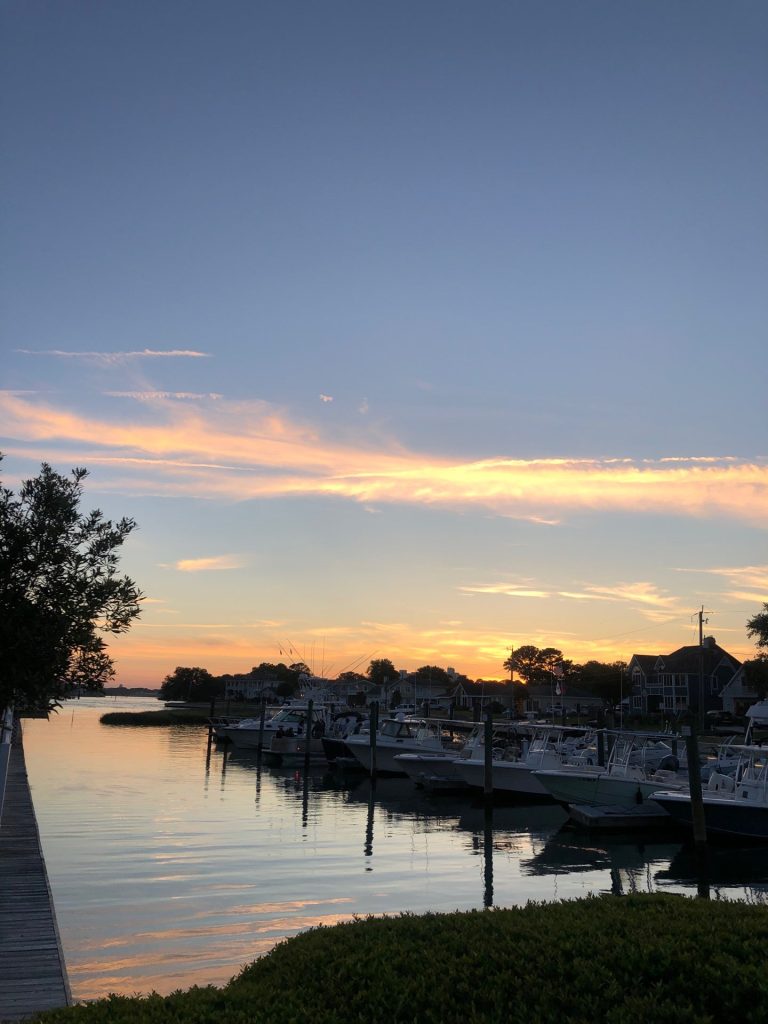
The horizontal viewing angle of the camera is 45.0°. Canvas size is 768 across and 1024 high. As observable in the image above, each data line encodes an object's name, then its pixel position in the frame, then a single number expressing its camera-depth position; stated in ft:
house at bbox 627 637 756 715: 379.96
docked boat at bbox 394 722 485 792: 150.41
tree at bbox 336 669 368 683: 604.49
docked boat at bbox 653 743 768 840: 101.71
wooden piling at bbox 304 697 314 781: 186.91
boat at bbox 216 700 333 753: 227.40
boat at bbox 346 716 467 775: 175.22
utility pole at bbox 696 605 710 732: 241.20
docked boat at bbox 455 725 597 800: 138.21
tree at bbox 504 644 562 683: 637.88
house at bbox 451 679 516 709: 545.44
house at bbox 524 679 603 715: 474.90
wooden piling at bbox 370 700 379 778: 168.04
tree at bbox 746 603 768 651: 330.34
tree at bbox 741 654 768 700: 331.57
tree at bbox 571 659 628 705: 439.63
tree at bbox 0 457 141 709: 38.42
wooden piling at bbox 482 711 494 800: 134.21
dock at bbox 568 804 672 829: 113.39
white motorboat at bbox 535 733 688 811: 120.26
